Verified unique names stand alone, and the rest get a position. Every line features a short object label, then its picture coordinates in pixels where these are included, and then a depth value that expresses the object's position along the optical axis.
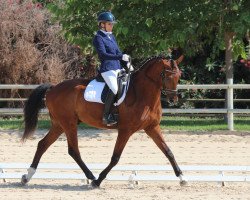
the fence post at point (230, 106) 33.00
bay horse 18.67
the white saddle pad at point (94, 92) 19.14
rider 18.67
